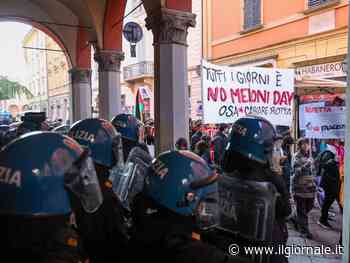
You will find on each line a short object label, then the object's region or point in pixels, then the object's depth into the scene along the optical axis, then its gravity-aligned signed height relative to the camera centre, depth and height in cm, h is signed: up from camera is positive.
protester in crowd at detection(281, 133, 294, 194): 552 -53
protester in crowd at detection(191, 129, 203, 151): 743 -60
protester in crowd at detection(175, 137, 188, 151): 525 -50
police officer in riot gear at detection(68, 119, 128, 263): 185 -55
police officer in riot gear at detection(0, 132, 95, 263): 116 -30
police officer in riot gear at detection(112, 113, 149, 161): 348 -22
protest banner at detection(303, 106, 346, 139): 489 -21
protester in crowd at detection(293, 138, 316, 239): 499 -109
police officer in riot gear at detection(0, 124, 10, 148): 487 -39
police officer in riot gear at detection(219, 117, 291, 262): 186 -42
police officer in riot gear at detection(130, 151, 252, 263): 131 -41
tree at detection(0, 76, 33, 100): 3512 +193
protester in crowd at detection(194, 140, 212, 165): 597 -65
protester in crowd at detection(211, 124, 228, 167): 574 -57
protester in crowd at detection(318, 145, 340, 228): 515 -99
